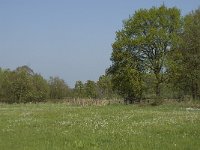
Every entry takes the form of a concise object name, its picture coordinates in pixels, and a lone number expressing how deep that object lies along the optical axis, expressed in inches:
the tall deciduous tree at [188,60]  1847.5
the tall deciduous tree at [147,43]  2192.6
